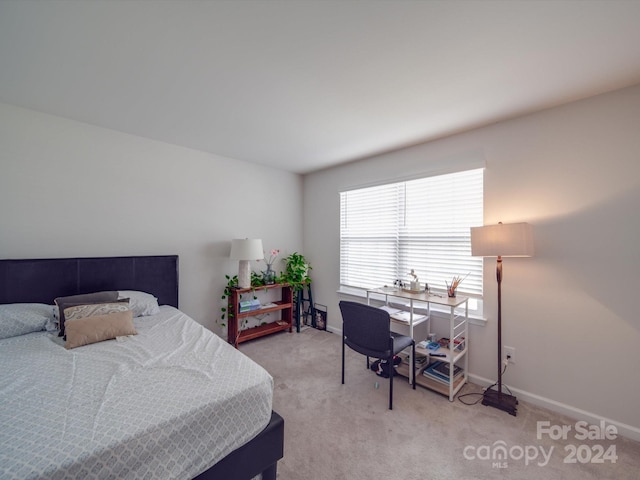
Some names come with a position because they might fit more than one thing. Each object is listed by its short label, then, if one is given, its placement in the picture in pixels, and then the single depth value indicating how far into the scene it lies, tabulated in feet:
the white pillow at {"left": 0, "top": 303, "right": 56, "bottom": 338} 6.07
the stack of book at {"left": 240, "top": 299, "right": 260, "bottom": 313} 10.89
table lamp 10.52
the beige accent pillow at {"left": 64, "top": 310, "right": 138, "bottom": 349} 5.83
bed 3.09
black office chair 6.95
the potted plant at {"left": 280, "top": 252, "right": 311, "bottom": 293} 12.60
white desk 7.46
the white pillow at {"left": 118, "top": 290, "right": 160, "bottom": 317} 7.77
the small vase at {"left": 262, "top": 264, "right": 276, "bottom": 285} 11.84
